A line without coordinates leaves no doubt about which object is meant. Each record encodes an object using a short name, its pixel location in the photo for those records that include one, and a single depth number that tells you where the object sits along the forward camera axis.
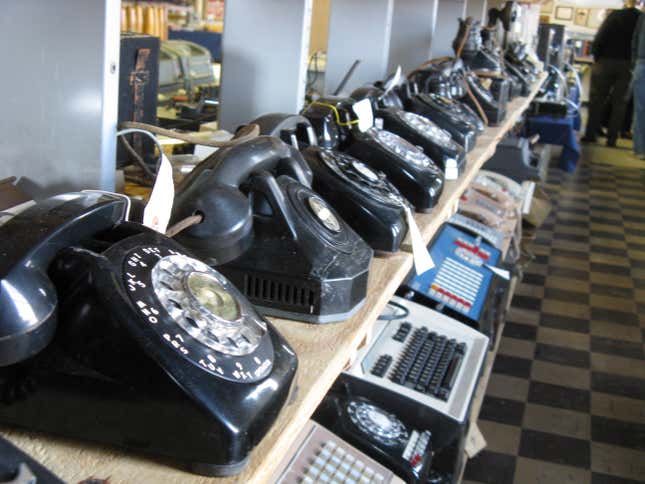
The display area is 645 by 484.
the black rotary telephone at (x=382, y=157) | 1.58
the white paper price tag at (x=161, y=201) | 0.92
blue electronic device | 2.40
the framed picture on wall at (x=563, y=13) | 11.46
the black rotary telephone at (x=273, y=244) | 1.02
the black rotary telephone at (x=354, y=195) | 1.32
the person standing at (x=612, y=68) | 8.70
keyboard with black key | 1.90
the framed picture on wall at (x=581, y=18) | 11.44
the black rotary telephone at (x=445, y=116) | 2.12
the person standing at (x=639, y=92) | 8.29
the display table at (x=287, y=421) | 0.73
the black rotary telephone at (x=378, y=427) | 1.64
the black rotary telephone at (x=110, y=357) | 0.70
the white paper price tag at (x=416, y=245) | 1.38
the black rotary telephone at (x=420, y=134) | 1.83
